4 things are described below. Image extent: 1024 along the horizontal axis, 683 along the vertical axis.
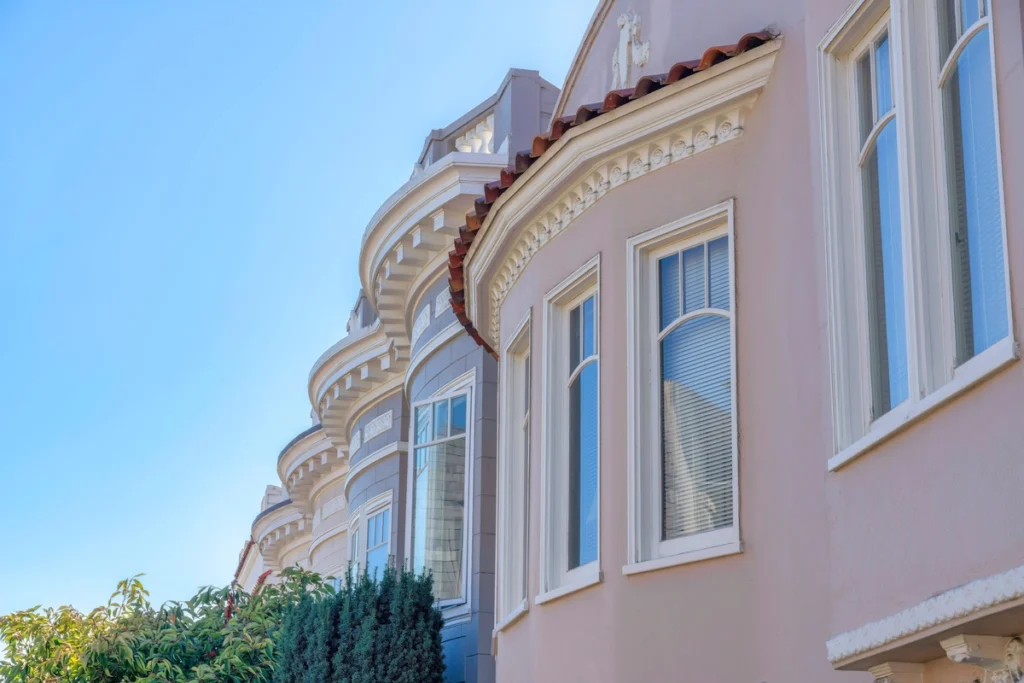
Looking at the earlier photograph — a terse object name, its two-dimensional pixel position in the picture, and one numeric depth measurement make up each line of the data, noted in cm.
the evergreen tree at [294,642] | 1470
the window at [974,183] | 602
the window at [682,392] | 918
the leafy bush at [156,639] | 1716
